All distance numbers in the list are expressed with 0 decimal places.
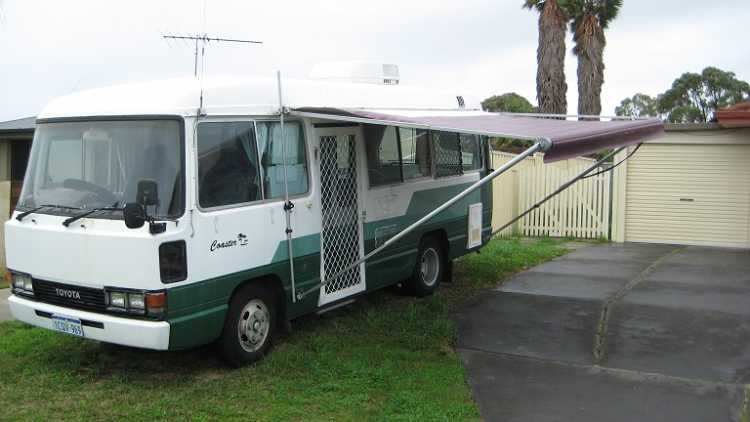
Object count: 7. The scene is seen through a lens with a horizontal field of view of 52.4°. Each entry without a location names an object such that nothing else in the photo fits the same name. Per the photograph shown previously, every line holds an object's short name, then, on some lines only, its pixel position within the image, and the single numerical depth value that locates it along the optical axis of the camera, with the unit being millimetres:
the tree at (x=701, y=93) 47625
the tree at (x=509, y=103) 42062
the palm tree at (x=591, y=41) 28000
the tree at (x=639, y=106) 53344
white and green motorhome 5637
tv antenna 6535
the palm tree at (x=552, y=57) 25047
